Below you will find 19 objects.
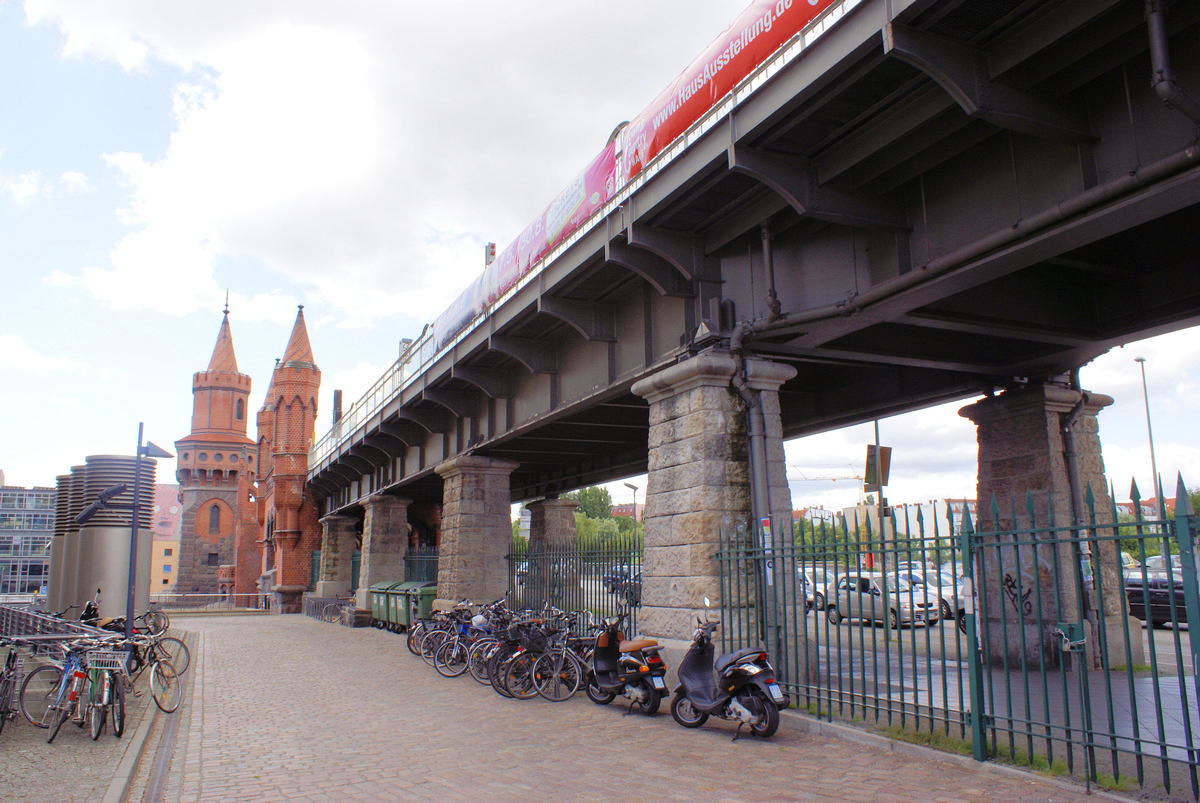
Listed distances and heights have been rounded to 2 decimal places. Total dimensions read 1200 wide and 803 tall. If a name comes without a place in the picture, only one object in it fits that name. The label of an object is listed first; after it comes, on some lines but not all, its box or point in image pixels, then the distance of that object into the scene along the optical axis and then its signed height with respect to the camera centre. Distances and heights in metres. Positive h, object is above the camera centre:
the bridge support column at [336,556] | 34.09 -0.43
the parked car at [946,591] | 20.28 -1.32
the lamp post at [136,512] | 12.65 +0.59
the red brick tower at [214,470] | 71.19 +6.65
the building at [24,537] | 87.44 +1.24
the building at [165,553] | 106.06 -0.72
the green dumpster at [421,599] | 21.56 -1.38
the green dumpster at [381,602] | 24.47 -1.65
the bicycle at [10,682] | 8.77 -1.36
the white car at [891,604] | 18.22 -1.40
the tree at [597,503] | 117.62 +5.45
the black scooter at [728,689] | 7.84 -1.39
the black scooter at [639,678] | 9.34 -1.48
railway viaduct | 6.02 +2.89
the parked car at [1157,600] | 16.55 -1.25
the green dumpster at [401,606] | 22.38 -1.62
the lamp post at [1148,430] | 38.22 +5.07
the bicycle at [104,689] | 8.52 -1.41
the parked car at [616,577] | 12.71 -0.52
